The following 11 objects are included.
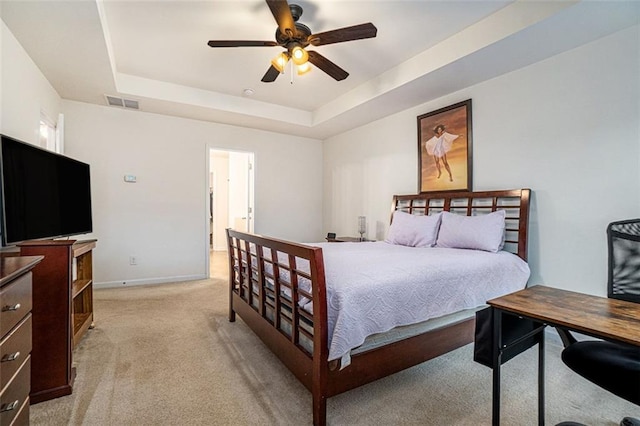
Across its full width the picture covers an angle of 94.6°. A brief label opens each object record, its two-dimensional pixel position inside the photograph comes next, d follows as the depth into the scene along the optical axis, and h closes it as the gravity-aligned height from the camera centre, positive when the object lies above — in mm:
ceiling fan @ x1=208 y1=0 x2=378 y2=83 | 2127 +1315
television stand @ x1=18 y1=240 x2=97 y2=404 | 1762 -676
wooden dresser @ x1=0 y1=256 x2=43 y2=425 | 1071 -511
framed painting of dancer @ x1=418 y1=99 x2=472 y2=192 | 3406 +668
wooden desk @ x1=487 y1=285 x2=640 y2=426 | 1051 -455
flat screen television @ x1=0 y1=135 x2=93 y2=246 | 1639 +106
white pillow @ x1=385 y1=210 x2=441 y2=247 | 3303 -309
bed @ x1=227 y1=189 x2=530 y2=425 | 1541 -698
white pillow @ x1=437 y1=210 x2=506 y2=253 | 2822 -291
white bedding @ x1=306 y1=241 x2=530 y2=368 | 1575 -540
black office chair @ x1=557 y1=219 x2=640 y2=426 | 1162 -674
